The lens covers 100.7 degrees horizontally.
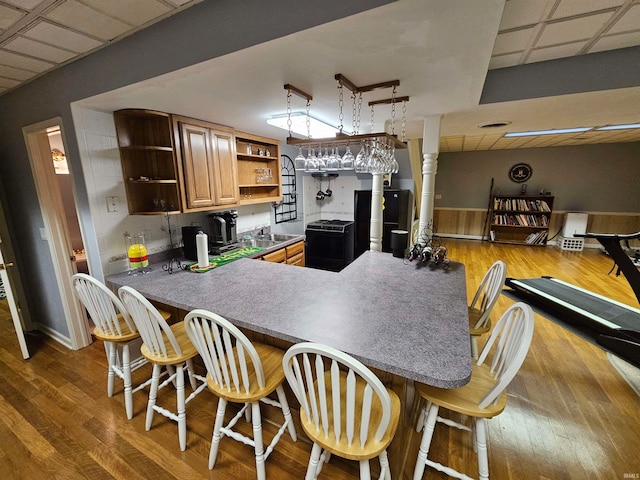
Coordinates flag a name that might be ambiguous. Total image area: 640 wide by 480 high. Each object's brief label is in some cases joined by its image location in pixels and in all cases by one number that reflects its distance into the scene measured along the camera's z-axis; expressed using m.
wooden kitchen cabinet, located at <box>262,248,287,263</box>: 2.96
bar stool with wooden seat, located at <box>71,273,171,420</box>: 1.65
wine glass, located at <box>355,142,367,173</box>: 2.03
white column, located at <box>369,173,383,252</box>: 2.71
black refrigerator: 4.55
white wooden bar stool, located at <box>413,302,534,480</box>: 1.09
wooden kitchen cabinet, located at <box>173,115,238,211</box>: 2.28
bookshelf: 6.09
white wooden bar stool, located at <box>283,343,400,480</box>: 0.92
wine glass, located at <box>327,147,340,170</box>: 2.10
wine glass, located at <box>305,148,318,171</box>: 2.12
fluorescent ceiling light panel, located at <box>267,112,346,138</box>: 2.38
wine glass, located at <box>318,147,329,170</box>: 2.12
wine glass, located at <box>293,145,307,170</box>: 2.12
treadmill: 1.83
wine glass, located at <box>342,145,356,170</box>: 2.08
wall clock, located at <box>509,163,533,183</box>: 6.17
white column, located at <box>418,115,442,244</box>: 2.35
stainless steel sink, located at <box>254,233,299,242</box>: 3.64
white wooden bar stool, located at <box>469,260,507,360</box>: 1.75
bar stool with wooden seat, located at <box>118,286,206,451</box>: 1.41
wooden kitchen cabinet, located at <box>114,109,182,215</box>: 2.13
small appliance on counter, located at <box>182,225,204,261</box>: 2.47
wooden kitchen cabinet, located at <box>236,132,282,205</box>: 3.14
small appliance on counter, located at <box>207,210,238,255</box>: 2.80
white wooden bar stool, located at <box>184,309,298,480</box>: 1.18
